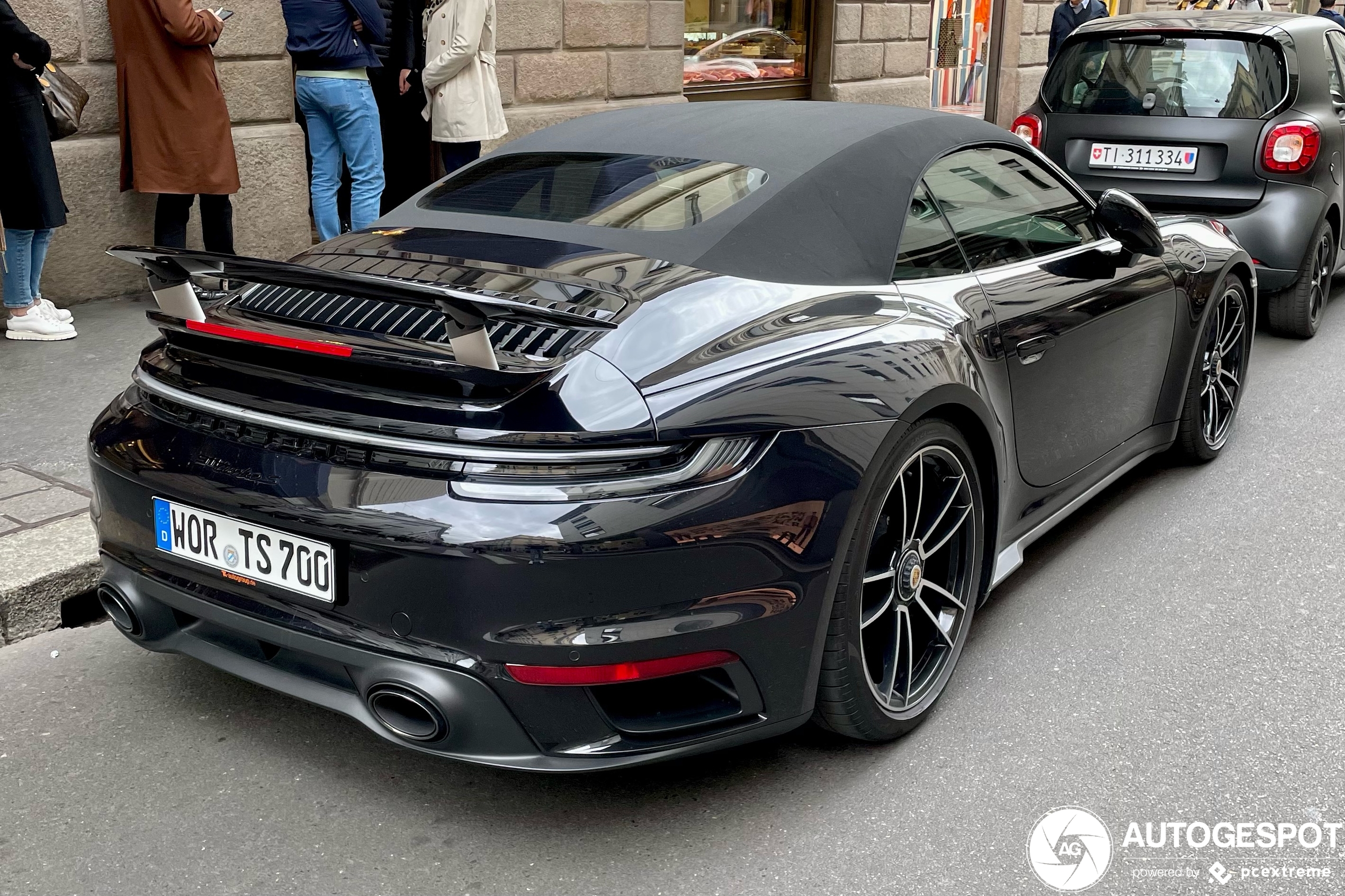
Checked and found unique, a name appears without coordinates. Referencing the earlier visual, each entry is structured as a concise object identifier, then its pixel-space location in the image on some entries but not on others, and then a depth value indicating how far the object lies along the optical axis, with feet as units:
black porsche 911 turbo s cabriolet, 7.66
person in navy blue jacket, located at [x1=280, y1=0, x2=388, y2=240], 22.29
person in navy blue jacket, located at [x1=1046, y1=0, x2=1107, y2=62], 42.83
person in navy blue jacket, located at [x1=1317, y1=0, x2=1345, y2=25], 54.24
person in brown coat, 20.75
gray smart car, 21.98
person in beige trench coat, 23.70
